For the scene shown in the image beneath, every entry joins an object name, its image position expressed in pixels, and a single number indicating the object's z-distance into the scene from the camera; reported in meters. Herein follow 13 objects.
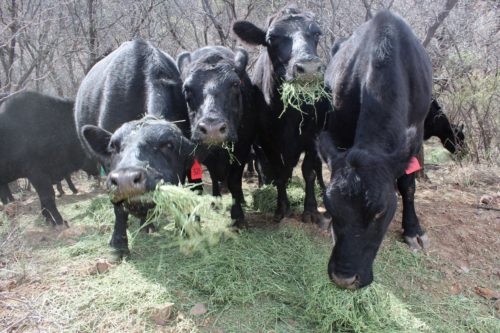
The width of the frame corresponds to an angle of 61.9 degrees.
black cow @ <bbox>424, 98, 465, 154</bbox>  7.04
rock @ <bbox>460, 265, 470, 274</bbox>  4.14
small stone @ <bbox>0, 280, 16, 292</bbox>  3.72
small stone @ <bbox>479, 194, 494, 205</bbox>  5.37
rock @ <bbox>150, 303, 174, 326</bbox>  3.29
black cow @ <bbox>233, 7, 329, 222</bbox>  4.70
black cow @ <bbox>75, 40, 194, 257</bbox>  3.24
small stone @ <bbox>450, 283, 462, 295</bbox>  3.86
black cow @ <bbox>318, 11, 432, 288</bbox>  3.03
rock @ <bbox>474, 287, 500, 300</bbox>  3.81
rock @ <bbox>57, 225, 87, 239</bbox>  5.14
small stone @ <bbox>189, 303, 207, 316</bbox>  3.37
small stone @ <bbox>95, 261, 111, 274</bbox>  4.00
